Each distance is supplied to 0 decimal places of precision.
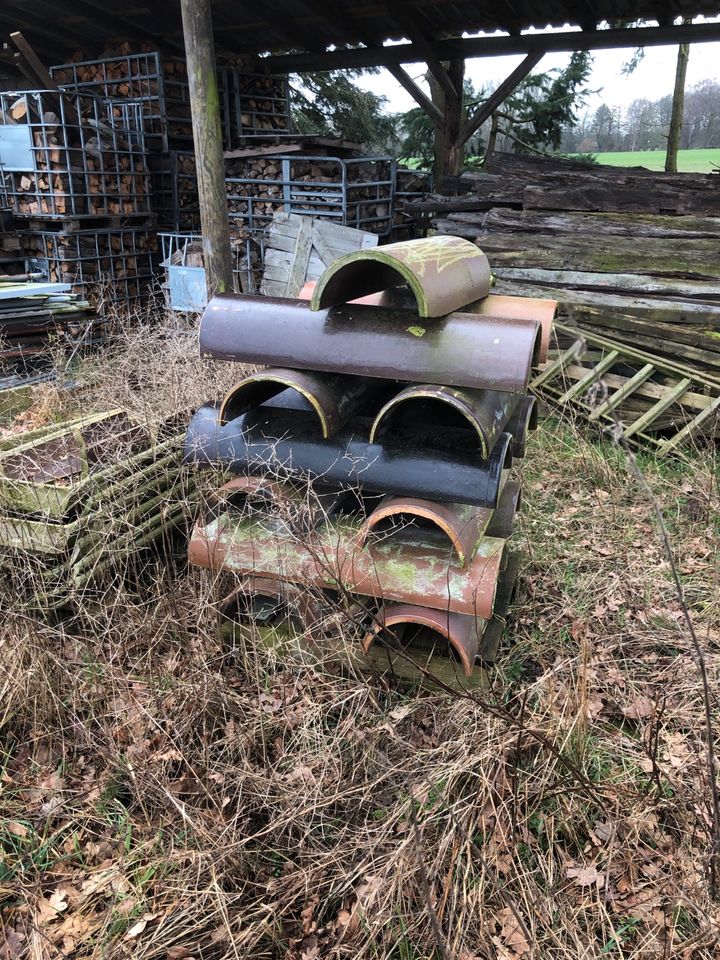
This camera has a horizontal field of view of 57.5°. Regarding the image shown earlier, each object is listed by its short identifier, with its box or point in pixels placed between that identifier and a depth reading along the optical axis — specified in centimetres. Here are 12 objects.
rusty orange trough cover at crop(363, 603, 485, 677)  267
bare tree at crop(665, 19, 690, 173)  1479
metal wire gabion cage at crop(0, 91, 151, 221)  880
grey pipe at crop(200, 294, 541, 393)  252
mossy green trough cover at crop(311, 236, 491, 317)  246
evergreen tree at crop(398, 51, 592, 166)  1502
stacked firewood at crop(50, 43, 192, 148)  1088
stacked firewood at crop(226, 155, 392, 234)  942
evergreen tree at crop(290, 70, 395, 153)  1720
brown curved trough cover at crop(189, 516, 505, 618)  263
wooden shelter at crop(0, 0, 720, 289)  603
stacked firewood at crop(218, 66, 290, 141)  1142
